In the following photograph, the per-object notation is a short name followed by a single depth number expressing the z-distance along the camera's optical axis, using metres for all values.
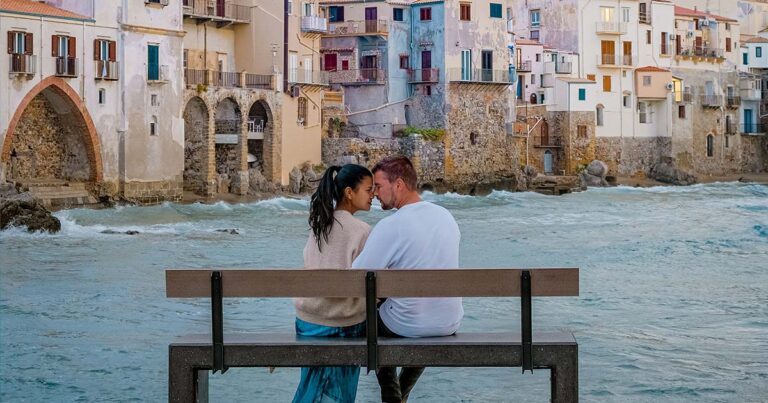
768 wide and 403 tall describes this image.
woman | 7.79
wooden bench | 7.38
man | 7.66
